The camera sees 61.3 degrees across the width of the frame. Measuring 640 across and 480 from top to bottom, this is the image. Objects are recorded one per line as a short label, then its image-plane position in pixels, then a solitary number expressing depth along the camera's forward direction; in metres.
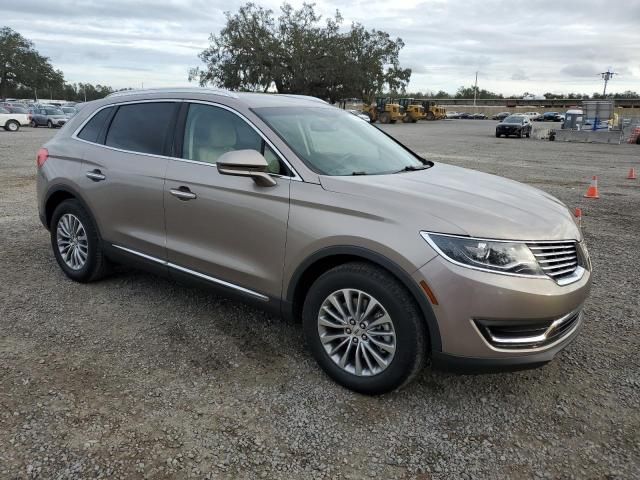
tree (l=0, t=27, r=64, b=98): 83.56
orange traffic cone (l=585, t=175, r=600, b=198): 10.34
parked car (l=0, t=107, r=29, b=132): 31.12
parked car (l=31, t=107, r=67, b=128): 34.69
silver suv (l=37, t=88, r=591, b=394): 2.83
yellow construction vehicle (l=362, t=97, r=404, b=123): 53.41
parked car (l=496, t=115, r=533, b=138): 36.19
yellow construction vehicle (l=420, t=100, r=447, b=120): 65.19
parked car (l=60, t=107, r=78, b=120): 37.75
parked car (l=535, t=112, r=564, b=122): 77.06
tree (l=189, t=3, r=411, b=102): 59.81
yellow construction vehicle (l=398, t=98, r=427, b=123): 58.62
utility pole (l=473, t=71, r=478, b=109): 121.34
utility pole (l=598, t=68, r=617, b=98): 85.69
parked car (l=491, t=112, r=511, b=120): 82.52
